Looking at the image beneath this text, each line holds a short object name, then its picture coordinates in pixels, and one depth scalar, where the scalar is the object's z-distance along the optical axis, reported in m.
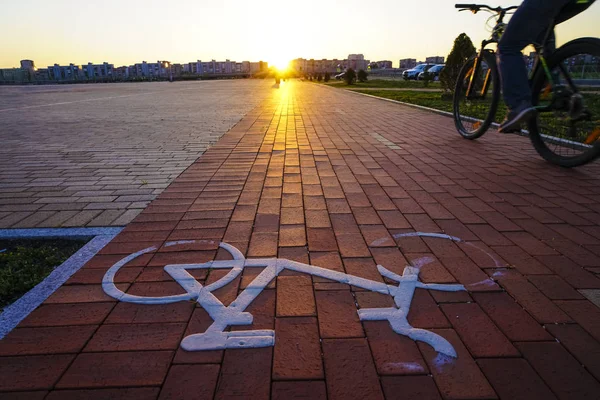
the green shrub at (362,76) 39.56
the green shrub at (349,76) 36.12
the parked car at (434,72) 34.85
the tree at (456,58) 14.62
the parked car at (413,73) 40.36
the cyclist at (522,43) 4.12
